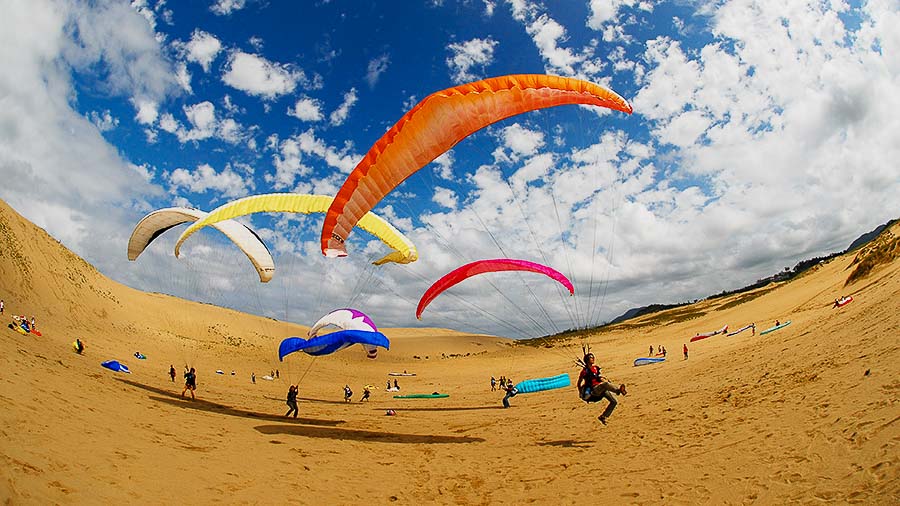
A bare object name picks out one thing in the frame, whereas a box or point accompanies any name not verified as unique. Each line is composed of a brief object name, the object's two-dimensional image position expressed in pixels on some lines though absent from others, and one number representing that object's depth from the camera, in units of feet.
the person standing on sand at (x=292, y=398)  41.81
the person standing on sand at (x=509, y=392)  51.90
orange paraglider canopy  24.99
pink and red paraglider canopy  39.09
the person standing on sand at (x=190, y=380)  43.39
